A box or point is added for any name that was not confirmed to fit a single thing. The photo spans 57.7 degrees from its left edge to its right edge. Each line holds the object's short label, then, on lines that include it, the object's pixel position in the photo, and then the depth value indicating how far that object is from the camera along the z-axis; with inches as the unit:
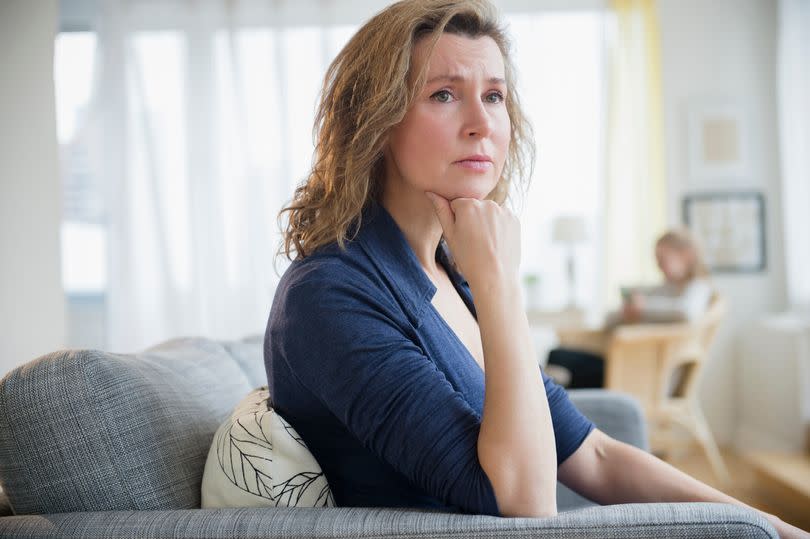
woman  37.5
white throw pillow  41.1
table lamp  183.3
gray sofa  34.7
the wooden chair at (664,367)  145.3
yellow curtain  193.8
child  162.6
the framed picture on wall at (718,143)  195.9
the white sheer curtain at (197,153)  197.0
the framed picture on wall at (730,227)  195.3
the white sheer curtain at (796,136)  182.4
